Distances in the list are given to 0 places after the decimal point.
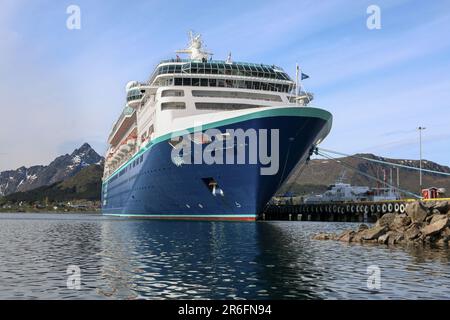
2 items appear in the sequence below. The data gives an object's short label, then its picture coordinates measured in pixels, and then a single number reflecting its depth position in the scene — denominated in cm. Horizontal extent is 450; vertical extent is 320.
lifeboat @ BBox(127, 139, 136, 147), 6469
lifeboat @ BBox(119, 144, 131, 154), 6846
